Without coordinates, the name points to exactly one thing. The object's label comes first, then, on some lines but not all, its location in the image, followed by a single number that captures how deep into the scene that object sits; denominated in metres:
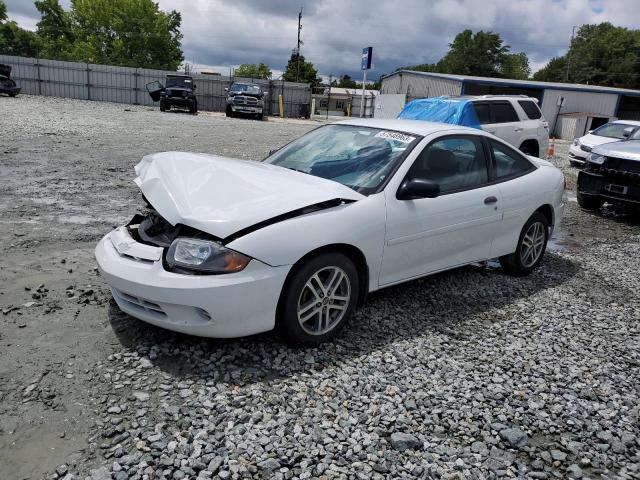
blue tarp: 11.04
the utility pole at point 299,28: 66.62
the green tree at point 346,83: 109.69
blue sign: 19.38
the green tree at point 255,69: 114.56
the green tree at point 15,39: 79.19
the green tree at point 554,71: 90.00
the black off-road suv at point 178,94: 28.27
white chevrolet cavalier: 3.17
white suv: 11.27
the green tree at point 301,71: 84.75
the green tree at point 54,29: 69.00
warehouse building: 37.09
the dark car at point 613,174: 8.27
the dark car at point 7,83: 27.17
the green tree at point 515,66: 99.62
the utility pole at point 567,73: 86.69
